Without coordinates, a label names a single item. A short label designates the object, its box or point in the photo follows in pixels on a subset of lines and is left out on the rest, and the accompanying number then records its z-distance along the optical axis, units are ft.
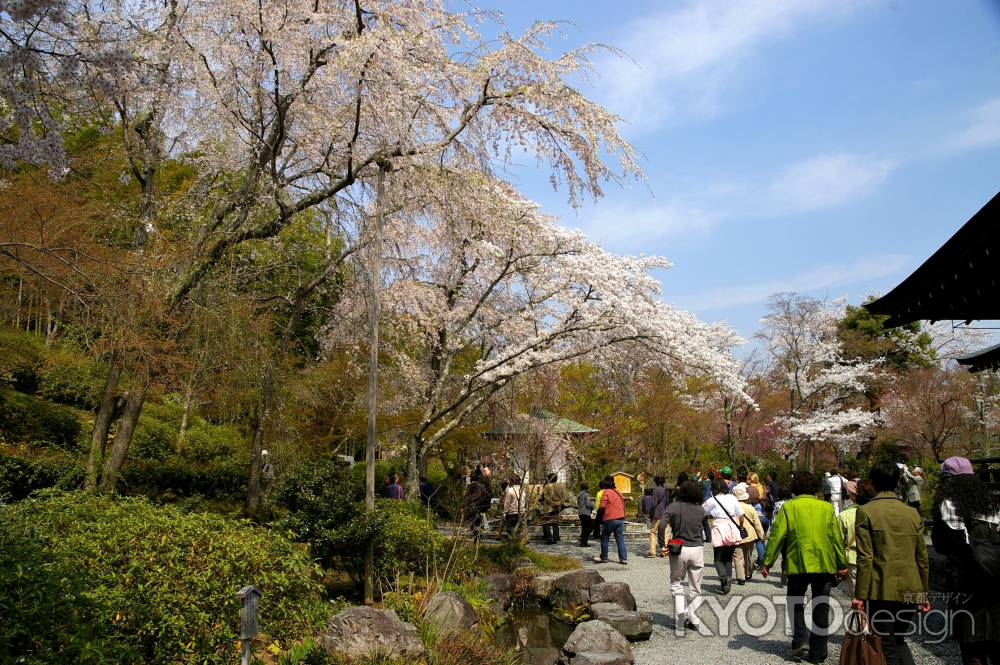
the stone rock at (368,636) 17.98
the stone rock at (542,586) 31.04
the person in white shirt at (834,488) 36.73
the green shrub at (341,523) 24.81
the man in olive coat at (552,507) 49.93
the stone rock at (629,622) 23.91
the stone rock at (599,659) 20.18
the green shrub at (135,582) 11.37
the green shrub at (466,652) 20.07
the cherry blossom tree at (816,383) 92.89
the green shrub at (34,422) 43.19
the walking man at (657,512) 41.45
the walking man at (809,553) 18.95
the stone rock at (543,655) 23.93
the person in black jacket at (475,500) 42.01
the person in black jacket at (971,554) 14.52
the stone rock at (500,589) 29.27
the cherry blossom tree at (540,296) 38.34
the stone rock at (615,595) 27.68
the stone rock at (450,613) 22.68
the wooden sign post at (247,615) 12.61
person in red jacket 40.52
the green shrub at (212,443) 50.14
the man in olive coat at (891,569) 15.07
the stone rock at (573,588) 29.17
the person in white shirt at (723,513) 30.27
